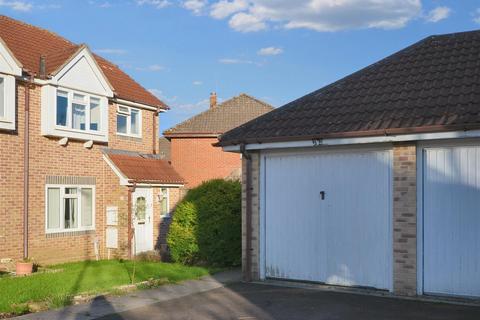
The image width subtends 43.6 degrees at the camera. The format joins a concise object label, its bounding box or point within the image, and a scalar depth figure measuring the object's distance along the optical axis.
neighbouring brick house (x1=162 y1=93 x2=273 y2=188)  35.09
